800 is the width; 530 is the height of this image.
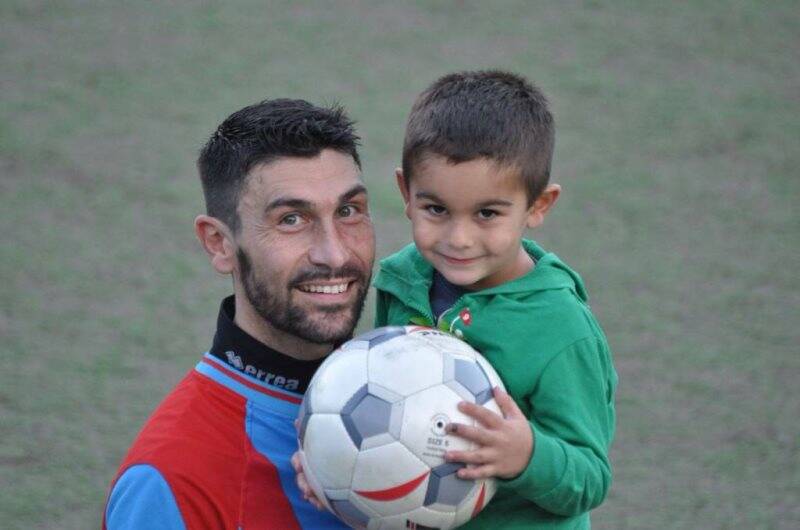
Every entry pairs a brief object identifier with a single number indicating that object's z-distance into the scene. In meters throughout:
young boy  5.95
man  6.22
